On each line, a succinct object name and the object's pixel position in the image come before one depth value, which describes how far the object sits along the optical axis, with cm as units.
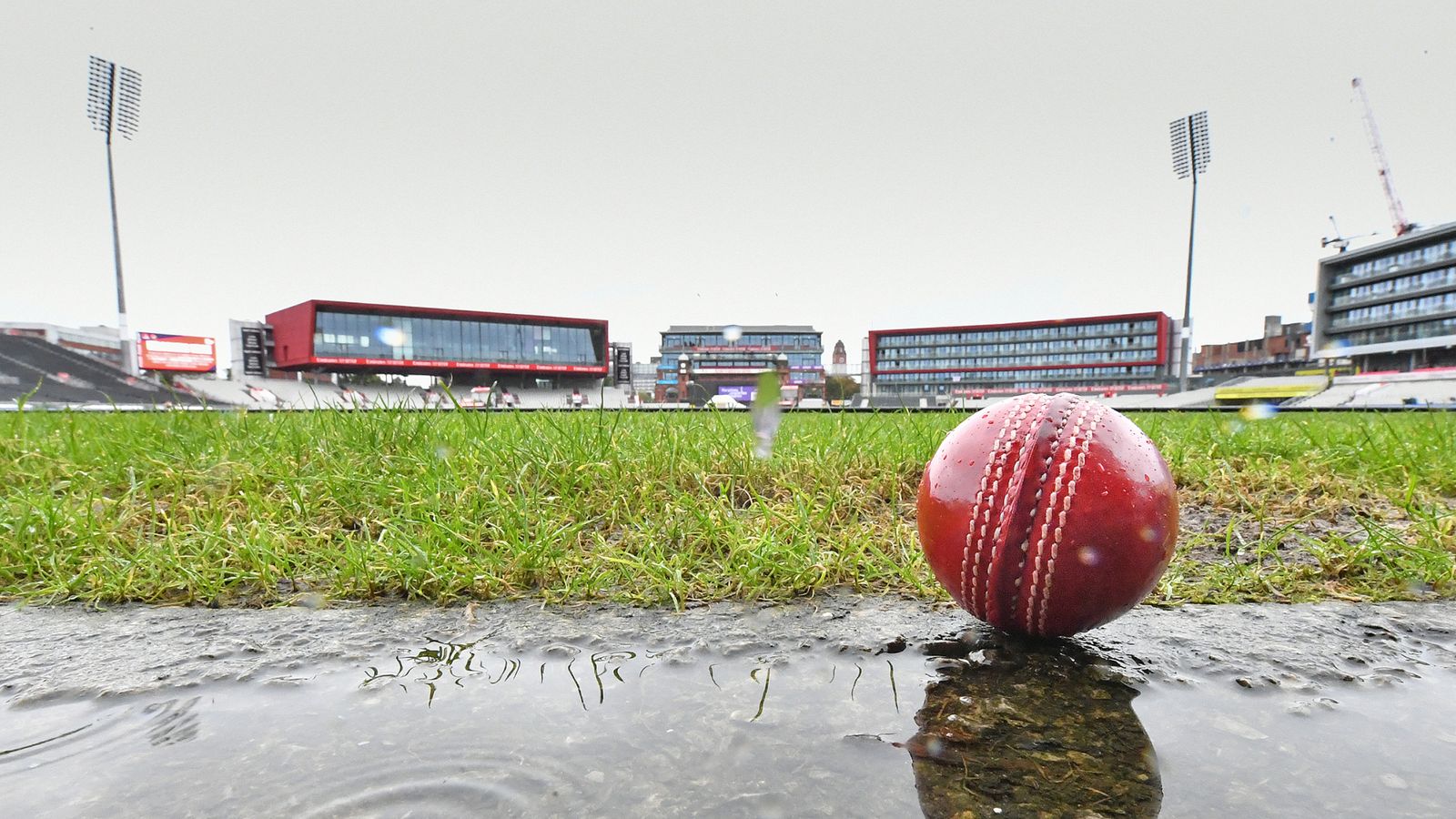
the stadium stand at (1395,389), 3731
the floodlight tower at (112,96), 3953
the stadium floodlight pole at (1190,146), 4628
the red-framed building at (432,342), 5547
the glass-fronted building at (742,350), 8894
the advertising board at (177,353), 5203
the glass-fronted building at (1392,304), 5639
